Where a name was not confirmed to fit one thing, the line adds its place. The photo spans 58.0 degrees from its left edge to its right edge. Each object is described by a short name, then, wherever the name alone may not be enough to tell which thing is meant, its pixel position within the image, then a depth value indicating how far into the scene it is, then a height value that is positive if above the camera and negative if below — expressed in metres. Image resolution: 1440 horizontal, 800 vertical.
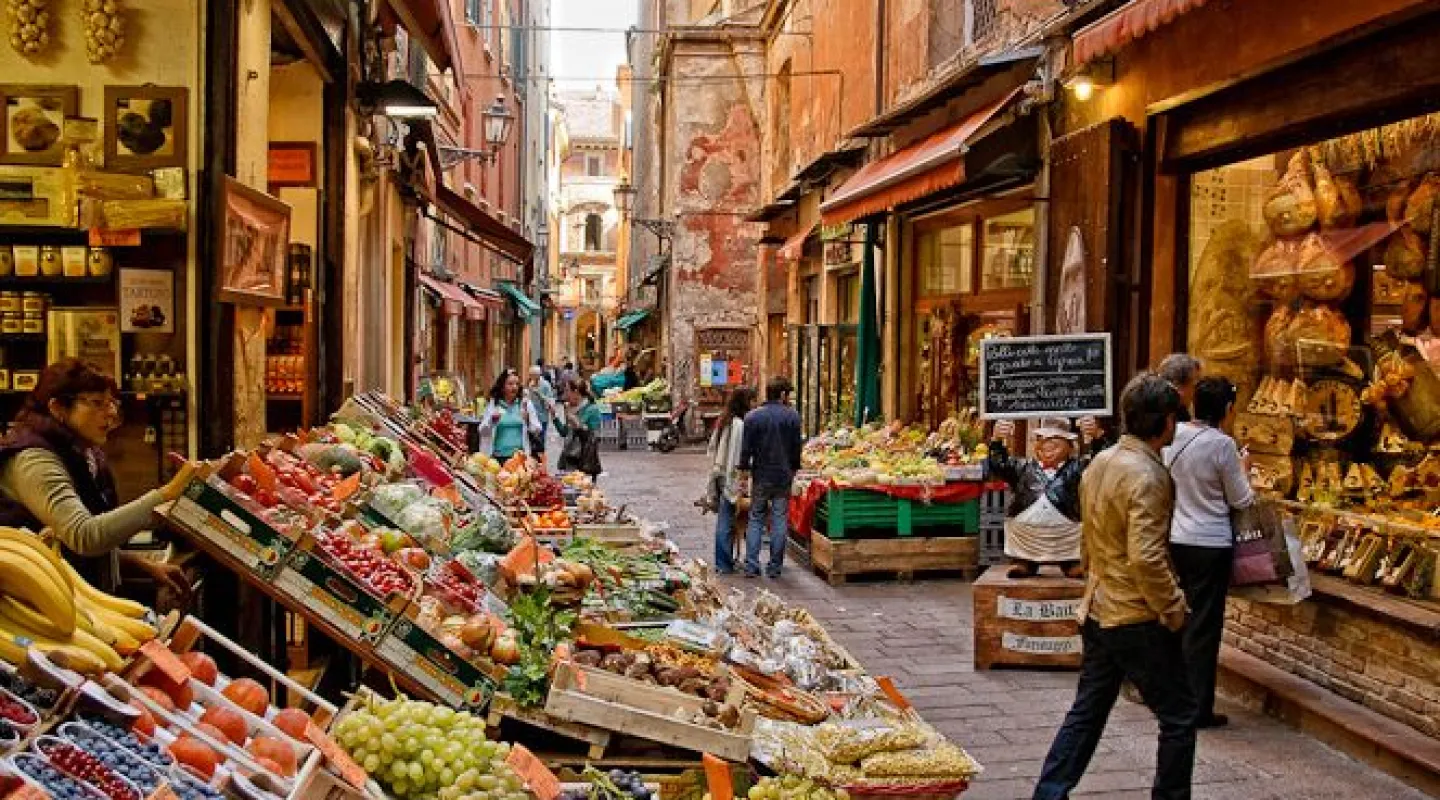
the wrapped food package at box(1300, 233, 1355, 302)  7.69 +0.59
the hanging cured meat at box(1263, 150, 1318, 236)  7.78 +1.03
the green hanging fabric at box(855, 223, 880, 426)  15.73 +0.09
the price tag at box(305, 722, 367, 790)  3.39 -1.06
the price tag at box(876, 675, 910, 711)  5.49 -1.40
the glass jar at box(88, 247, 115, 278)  7.27 +0.51
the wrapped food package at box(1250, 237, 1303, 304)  8.00 +0.63
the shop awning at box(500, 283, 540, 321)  33.00 +1.52
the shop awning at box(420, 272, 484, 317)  22.27 +1.11
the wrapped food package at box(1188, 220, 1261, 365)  8.47 +0.48
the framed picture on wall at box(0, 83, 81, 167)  7.18 +1.28
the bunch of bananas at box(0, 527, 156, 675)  3.07 -0.65
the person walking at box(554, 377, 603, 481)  14.09 -0.78
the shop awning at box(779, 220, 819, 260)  18.52 +1.68
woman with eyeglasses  4.45 -0.44
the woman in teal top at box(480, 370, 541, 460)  13.15 -0.62
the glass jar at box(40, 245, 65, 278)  7.27 +0.51
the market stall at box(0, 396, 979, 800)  3.00 -1.02
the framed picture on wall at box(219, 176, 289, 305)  7.21 +0.64
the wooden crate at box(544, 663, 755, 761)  4.39 -1.21
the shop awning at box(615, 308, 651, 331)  38.86 +1.33
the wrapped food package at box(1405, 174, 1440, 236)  6.97 +0.92
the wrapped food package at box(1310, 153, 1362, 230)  7.61 +1.02
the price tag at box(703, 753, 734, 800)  4.11 -1.32
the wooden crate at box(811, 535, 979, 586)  10.80 -1.61
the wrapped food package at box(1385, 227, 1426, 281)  7.15 +0.66
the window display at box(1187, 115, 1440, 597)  7.01 +0.25
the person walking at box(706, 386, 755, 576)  11.34 -0.98
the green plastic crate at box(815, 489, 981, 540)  10.84 -1.26
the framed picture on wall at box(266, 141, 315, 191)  11.42 +1.69
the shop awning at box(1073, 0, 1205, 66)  6.70 +1.88
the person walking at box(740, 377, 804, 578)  11.04 -0.85
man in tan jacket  4.82 -0.89
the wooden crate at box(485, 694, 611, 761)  4.36 -1.23
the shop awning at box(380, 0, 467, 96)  10.96 +2.93
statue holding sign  7.84 -0.87
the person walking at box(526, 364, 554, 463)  15.02 -0.57
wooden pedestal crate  7.77 -1.53
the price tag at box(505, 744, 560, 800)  3.77 -1.21
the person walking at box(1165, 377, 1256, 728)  6.32 -0.69
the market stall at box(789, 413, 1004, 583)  10.84 -1.28
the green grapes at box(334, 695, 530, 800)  3.67 -1.15
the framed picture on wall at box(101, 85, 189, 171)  6.92 +1.21
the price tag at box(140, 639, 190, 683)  3.34 -0.80
